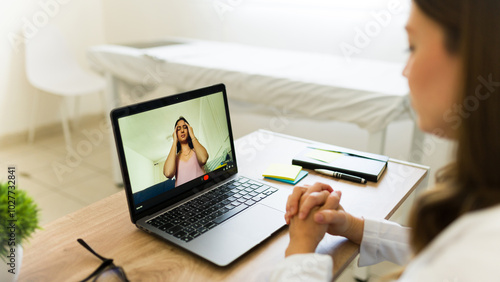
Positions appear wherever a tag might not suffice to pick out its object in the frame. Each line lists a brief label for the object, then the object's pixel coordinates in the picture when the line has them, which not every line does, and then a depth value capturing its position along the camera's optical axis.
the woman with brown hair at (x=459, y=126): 0.46
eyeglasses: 0.72
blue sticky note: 1.09
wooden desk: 0.75
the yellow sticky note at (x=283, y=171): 1.10
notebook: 1.13
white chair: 3.22
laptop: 0.84
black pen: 1.10
